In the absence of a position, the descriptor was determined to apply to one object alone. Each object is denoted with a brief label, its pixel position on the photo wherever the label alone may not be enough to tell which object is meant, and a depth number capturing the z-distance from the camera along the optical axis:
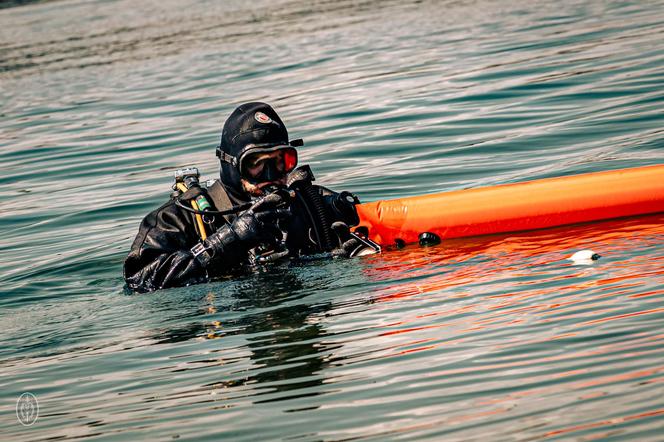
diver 10.32
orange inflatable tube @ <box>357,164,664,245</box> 11.43
